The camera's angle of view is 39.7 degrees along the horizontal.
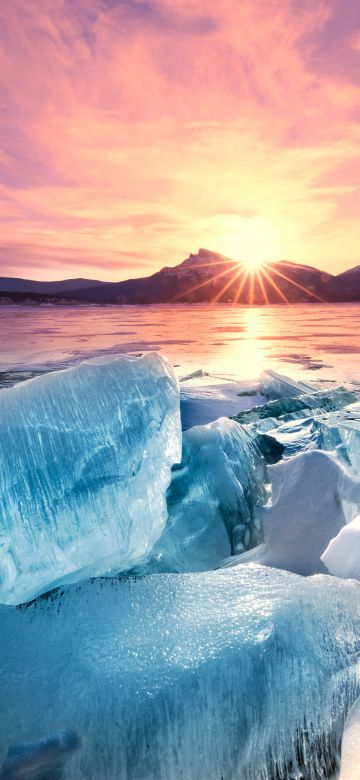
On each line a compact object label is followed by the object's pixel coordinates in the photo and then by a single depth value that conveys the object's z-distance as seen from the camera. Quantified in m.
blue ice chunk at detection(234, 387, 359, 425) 2.80
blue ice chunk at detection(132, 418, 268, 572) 1.65
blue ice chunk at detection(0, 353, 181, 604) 1.29
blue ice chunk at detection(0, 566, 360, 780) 0.94
